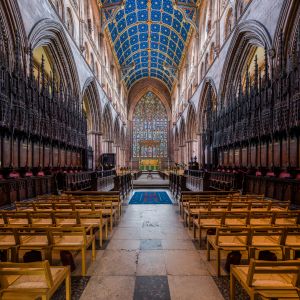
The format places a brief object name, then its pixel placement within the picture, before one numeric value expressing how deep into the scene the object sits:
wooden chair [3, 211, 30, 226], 3.48
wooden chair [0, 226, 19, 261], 2.42
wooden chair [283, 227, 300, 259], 2.42
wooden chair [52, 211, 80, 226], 3.67
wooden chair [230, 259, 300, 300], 1.79
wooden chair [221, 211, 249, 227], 3.66
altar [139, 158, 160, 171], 37.34
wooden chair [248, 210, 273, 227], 3.69
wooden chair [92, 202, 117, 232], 5.08
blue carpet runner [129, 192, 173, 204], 9.88
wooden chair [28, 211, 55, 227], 3.62
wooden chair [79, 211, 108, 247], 4.07
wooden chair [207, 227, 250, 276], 2.92
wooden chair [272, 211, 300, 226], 3.54
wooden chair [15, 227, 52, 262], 2.77
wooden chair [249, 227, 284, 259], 2.79
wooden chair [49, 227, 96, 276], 2.95
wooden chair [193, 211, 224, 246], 3.87
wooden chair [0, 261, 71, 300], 1.78
